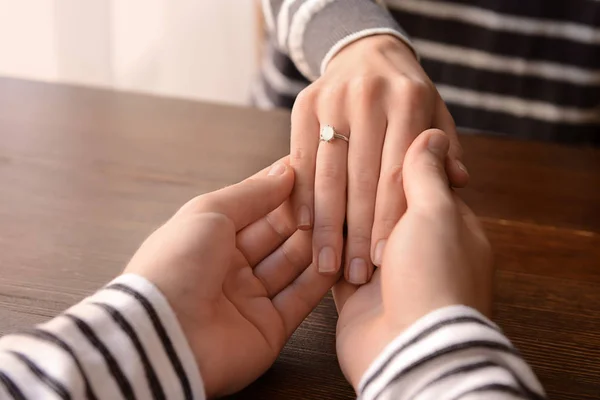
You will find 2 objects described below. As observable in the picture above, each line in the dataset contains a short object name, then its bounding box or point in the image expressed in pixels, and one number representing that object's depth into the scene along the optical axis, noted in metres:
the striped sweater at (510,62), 1.03
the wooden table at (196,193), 0.49
